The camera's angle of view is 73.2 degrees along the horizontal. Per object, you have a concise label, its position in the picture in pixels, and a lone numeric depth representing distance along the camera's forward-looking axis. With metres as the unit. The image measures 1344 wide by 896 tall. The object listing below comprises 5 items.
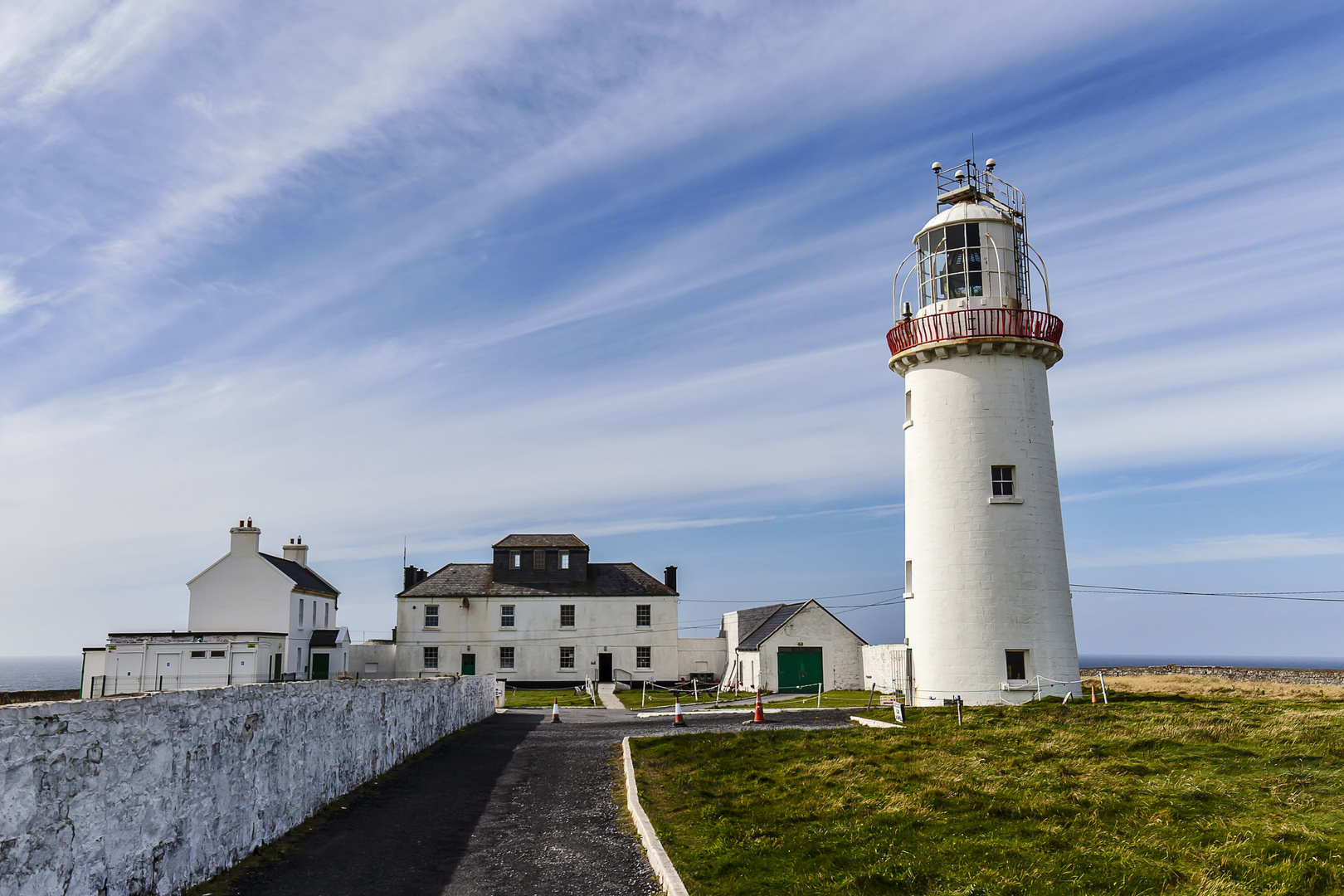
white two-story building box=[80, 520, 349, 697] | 34.34
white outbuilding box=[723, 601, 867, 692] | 39.56
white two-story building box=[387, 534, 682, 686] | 46.94
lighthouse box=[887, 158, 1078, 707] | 23.16
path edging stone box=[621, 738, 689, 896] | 7.93
